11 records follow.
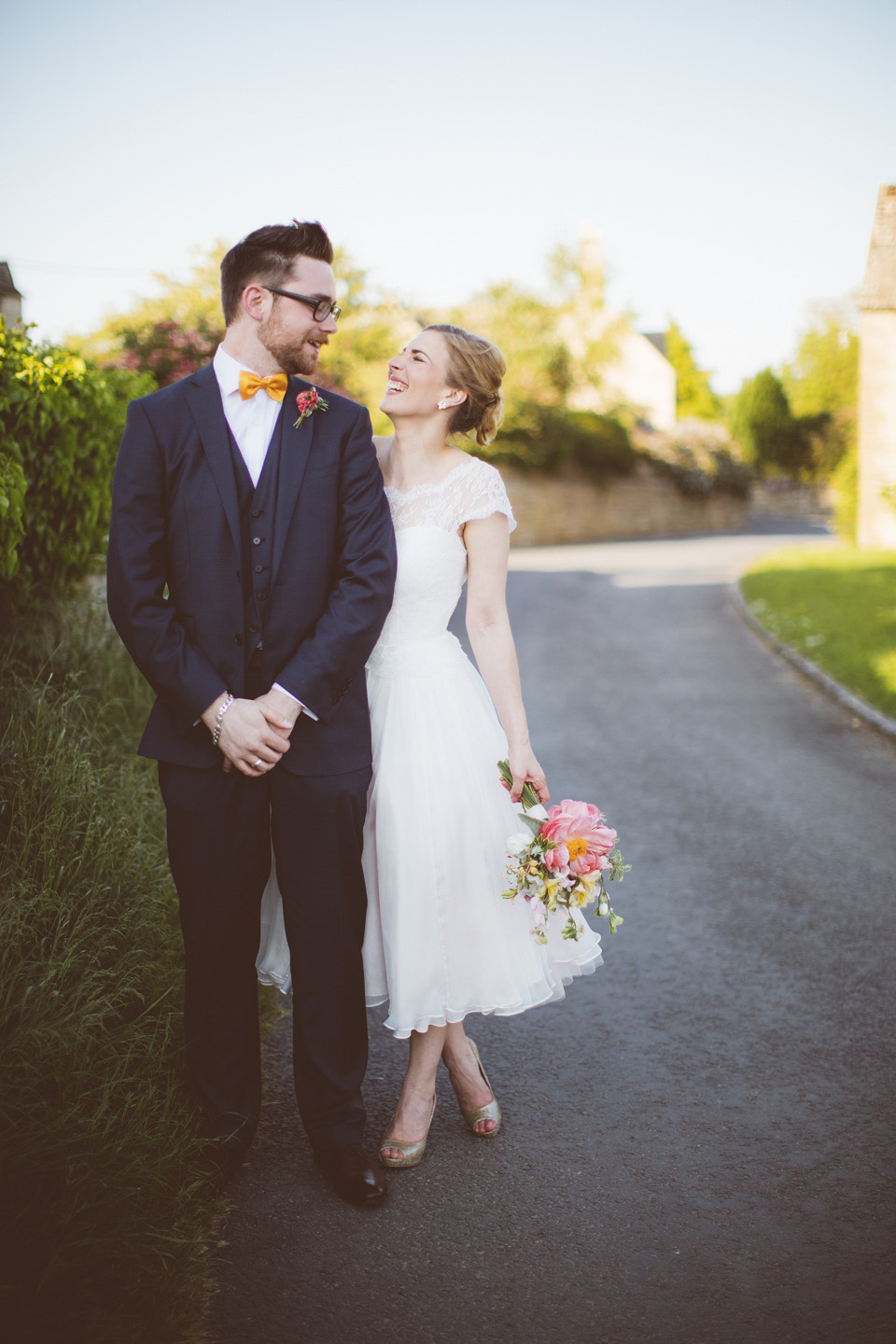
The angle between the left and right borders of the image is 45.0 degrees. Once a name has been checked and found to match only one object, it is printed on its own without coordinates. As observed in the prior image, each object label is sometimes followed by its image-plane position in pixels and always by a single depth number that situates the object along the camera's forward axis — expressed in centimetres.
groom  280
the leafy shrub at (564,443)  3312
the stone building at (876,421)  2323
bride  311
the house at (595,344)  4034
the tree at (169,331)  1371
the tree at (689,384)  6731
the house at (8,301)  618
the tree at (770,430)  5622
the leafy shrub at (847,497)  2756
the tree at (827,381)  5497
